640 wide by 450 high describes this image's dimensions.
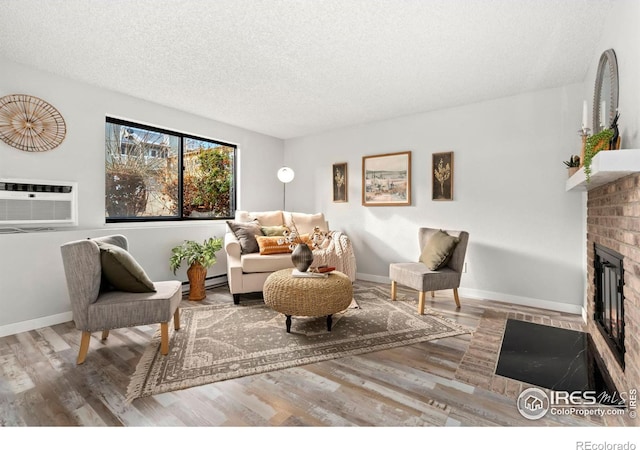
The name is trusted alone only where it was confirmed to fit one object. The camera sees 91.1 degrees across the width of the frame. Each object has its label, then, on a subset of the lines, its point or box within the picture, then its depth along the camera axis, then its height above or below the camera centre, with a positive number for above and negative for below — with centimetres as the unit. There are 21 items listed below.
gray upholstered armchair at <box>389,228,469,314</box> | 311 -49
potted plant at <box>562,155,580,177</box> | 247 +47
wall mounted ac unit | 272 +18
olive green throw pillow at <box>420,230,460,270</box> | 322 -29
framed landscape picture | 424 +61
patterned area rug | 198 -92
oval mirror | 191 +88
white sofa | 343 -39
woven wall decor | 268 +89
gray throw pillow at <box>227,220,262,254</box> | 383 -14
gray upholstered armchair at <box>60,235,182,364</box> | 208 -52
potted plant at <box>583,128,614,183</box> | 170 +43
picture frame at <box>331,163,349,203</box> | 480 +63
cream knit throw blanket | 379 -41
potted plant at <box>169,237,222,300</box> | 359 -45
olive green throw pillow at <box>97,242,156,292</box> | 218 -34
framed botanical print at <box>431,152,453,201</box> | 387 +59
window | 359 +62
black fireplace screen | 177 -49
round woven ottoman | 249 -59
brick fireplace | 148 -14
